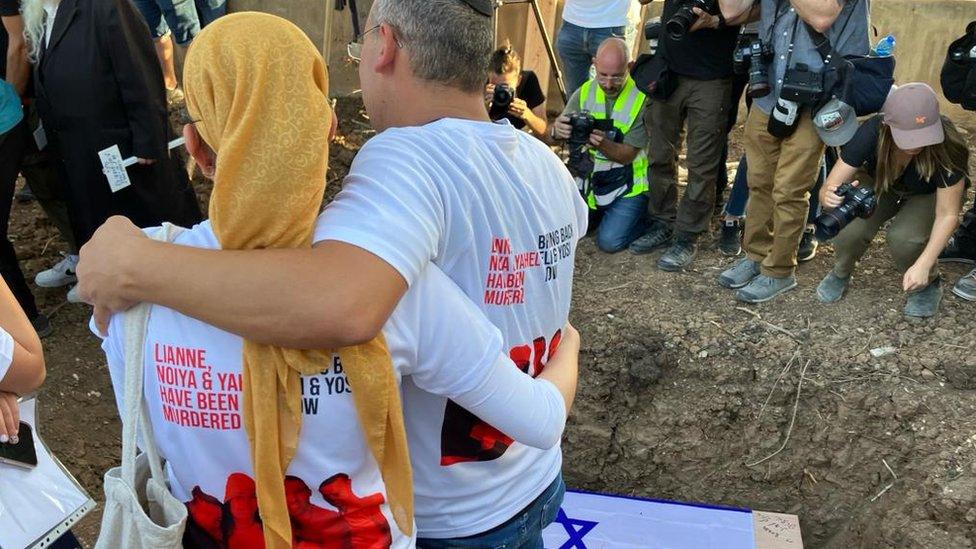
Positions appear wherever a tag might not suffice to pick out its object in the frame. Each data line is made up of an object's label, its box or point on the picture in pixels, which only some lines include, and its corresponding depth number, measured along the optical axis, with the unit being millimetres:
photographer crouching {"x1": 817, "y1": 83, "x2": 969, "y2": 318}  3236
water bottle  3242
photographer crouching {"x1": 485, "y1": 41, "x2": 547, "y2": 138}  4035
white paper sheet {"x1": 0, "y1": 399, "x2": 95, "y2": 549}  1689
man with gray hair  1044
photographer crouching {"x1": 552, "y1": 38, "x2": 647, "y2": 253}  4191
